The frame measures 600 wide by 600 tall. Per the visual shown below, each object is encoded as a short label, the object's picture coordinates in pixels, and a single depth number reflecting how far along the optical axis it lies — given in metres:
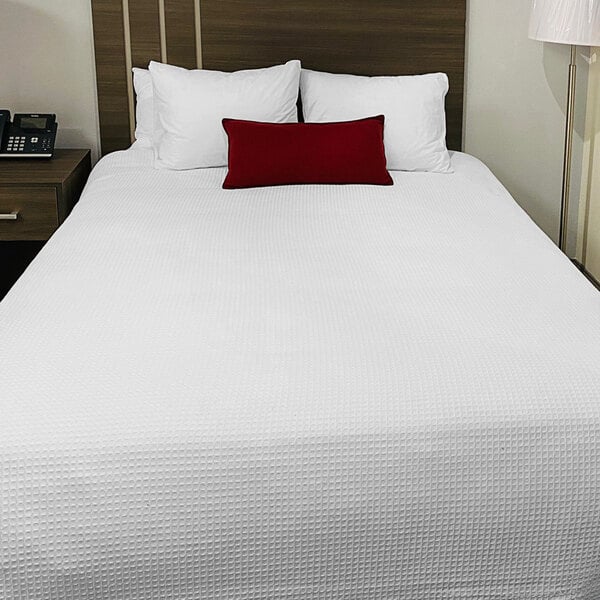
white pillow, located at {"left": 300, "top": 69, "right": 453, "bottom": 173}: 3.30
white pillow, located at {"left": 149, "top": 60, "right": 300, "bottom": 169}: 3.24
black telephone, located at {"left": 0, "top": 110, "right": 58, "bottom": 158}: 3.46
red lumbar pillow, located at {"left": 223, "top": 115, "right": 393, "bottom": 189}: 3.06
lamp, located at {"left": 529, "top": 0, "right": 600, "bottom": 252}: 3.22
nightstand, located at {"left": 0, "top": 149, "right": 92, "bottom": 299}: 3.18
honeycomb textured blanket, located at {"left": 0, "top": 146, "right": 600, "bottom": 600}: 1.54
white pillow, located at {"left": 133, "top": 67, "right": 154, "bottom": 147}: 3.48
